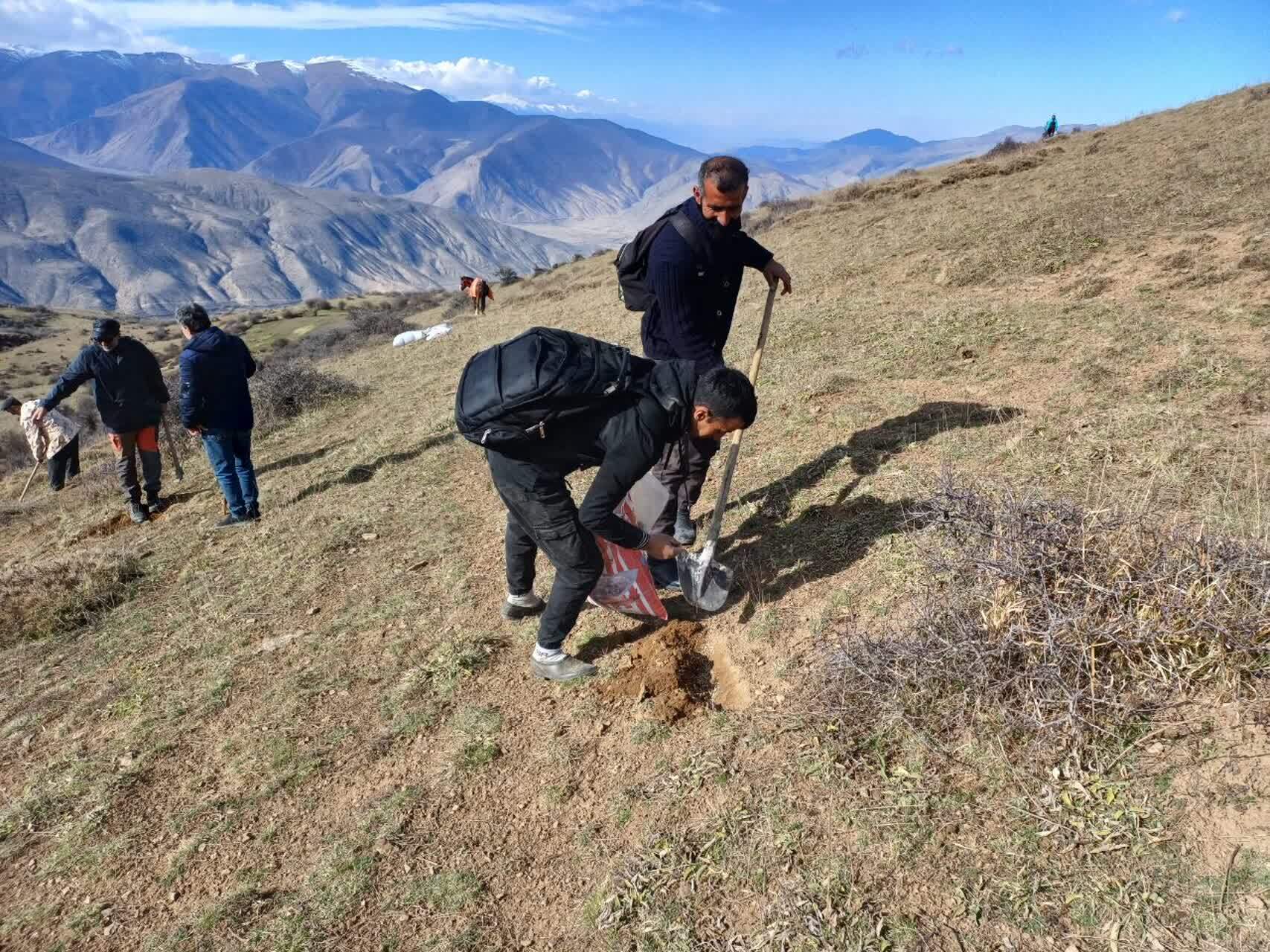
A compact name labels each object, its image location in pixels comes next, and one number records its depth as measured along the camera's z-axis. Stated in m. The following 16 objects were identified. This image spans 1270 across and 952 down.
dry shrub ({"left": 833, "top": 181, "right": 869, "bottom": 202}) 20.08
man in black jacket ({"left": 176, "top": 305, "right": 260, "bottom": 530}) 6.33
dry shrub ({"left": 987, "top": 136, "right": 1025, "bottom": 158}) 21.81
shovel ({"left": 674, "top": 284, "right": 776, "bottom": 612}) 4.05
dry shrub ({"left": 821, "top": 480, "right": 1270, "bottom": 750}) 2.56
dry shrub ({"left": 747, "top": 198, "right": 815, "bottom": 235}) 20.66
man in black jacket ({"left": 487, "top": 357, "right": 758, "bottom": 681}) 3.09
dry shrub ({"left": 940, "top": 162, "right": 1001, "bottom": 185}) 16.50
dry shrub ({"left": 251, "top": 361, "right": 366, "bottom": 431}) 11.66
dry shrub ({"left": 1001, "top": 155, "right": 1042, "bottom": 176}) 16.03
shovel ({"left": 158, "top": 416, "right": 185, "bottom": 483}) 8.55
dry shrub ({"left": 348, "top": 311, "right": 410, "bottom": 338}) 25.30
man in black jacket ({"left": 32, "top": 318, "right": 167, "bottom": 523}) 6.78
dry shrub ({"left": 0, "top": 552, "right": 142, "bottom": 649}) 5.48
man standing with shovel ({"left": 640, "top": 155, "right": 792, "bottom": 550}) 3.88
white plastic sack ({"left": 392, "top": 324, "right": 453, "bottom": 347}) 18.47
